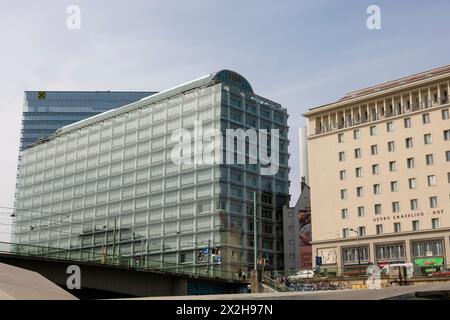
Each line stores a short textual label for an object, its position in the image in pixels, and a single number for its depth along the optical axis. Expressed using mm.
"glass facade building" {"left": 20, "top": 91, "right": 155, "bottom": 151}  183750
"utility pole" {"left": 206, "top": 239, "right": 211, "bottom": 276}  104781
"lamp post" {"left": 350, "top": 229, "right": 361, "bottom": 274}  91750
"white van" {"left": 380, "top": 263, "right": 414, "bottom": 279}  72438
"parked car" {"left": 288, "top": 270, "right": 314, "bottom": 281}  82438
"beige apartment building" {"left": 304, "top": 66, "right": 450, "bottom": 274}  86562
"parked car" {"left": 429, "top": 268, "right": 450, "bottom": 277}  71581
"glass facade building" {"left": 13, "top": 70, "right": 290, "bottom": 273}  110188
